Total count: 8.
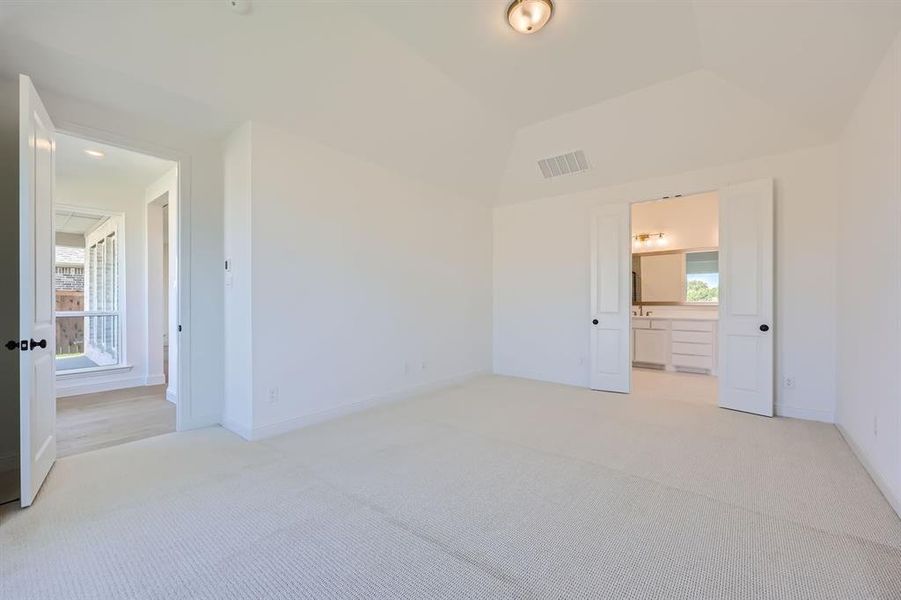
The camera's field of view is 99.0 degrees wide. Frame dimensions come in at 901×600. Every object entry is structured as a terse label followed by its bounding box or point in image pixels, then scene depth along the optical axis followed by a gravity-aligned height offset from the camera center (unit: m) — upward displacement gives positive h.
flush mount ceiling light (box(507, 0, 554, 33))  2.63 +1.99
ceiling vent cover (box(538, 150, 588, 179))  4.51 +1.63
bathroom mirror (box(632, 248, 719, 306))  6.20 +0.38
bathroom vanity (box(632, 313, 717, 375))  5.86 -0.68
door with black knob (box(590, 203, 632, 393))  4.64 +0.03
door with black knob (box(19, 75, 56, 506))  2.08 +0.04
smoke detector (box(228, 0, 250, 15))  2.31 +1.77
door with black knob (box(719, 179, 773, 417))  3.78 +0.01
